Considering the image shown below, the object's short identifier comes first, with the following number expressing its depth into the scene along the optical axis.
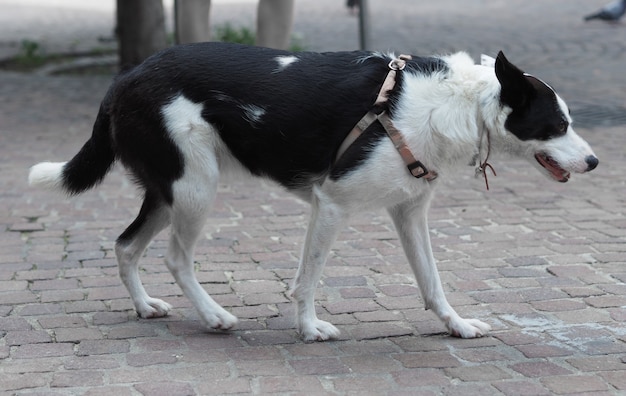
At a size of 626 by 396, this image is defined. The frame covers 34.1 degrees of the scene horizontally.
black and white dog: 4.05
